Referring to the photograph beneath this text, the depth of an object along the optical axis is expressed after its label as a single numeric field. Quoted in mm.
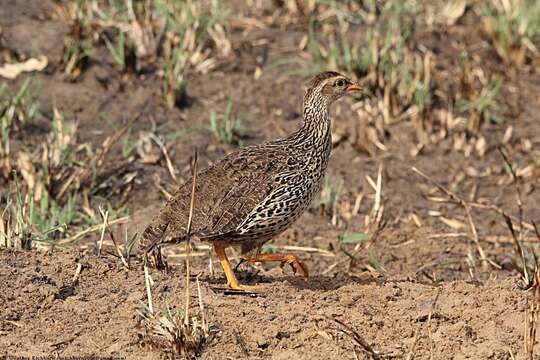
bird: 11687
